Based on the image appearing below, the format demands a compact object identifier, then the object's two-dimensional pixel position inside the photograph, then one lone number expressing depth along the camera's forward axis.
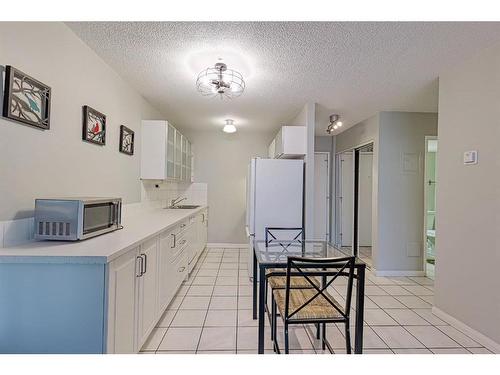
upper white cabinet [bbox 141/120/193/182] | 3.60
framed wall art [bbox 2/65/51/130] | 1.48
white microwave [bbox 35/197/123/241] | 1.63
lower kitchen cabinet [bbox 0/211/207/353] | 1.37
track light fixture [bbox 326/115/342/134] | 4.19
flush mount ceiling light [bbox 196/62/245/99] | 2.47
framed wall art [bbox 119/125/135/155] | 2.94
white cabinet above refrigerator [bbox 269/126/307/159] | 3.58
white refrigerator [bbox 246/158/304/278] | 3.54
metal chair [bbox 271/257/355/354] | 1.64
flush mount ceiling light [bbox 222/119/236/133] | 4.56
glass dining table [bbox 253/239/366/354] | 1.79
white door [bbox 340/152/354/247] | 5.62
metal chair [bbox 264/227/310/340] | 2.13
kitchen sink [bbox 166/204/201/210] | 4.82
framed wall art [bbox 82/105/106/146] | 2.22
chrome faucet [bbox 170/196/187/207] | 5.06
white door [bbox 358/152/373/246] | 5.69
